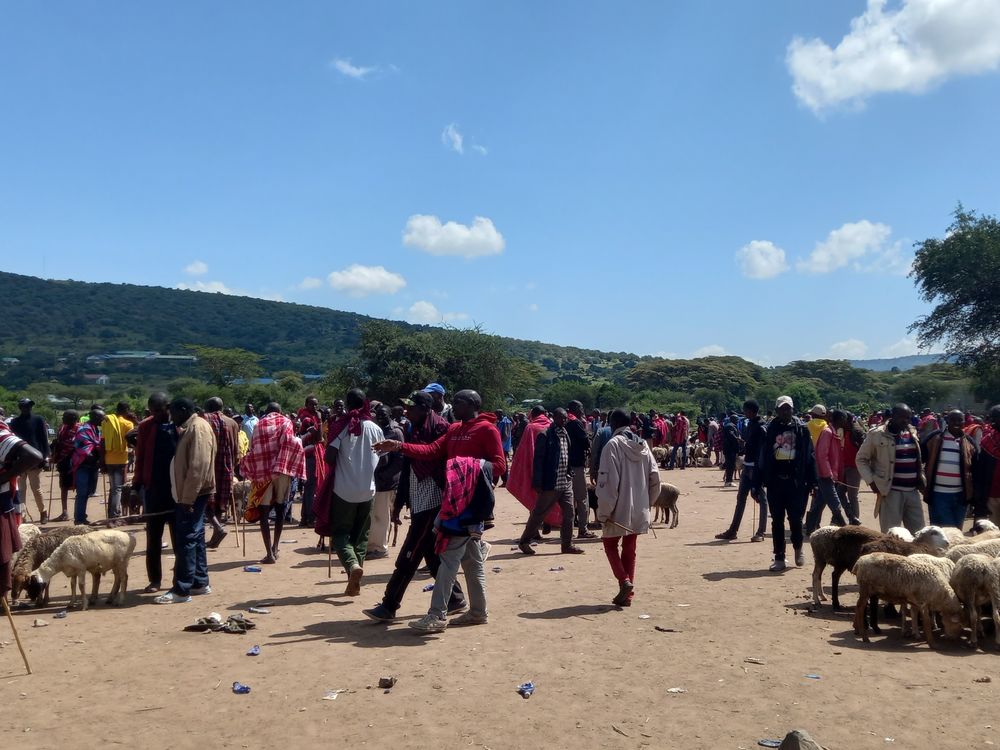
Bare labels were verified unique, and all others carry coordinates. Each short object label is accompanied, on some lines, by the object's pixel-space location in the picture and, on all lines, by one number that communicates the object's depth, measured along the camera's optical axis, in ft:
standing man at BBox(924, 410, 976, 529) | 29.53
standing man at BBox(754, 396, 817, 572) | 30.12
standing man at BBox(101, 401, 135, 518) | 41.06
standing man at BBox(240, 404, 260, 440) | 50.53
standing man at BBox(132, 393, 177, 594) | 26.13
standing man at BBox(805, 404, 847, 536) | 34.78
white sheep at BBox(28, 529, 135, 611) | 24.47
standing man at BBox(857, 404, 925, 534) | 29.25
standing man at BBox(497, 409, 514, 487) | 71.82
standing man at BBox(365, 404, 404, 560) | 33.55
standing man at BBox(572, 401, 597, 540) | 38.06
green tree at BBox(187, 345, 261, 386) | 212.64
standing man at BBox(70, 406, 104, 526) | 39.83
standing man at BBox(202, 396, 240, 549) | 31.12
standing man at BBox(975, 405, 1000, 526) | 28.94
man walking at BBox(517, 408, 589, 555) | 34.63
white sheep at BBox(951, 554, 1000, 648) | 20.53
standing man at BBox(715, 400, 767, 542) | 37.06
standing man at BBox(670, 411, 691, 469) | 87.86
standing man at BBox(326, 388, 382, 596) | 25.70
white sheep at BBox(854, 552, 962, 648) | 20.62
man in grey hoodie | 24.99
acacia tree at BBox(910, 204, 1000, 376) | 143.74
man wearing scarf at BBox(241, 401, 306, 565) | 31.17
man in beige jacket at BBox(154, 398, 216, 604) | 24.99
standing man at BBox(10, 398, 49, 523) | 39.37
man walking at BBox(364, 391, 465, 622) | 22.71
